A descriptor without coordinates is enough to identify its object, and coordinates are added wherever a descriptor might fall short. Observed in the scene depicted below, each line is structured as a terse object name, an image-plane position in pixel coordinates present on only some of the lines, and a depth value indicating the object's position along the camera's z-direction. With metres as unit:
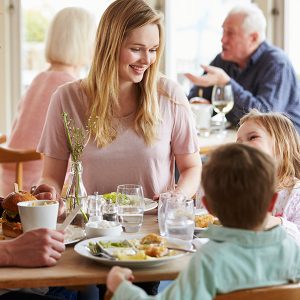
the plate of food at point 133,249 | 1.80
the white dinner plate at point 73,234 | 2.05
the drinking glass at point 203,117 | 4.54
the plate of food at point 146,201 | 2.39
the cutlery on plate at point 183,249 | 1.94
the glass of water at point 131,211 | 2.18
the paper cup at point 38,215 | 2.00
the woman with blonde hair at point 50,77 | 4.10
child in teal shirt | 1.58
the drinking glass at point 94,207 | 2.25
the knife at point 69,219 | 2.04
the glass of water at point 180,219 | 2.06
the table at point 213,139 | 4.19
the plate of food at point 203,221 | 2.19
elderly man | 4.52
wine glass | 4.43
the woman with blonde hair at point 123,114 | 2.76
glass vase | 2.28
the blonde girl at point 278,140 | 2.55
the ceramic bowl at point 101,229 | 2.08
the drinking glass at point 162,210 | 2.12
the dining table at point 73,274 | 1.74
